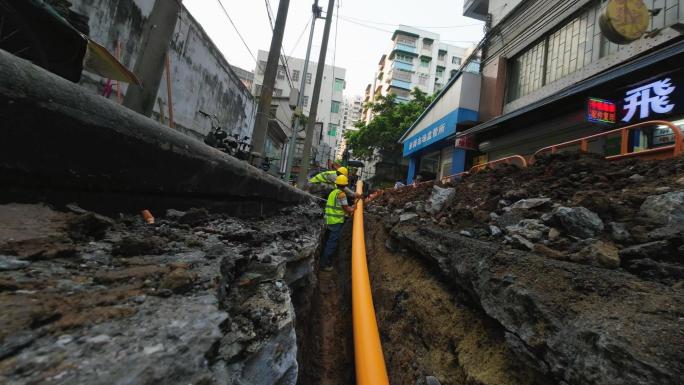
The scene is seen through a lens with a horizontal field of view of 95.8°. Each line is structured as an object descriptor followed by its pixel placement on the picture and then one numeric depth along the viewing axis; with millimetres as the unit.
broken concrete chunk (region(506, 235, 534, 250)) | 2234
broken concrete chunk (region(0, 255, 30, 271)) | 877
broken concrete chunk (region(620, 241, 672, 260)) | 1690
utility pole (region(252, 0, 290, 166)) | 6918
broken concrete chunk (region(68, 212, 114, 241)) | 1210
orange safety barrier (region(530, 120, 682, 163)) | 3211
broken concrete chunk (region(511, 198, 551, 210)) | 2840
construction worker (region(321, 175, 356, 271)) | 5969
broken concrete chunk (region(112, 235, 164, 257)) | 1231
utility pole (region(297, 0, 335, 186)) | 12719
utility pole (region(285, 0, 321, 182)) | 11148
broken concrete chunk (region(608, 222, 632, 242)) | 1949
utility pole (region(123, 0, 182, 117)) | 3965
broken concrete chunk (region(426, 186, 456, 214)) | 4289
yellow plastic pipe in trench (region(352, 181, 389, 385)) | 2219
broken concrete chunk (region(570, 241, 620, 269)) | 1744
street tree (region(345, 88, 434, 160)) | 20328
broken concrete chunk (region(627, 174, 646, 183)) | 2771
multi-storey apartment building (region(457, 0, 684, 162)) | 5223
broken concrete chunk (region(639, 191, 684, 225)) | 2000
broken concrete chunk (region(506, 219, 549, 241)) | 2355
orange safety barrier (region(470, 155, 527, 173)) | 5211
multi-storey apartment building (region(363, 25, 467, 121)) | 38750
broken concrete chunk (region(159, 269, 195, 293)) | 1037
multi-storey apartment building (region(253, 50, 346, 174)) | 24400
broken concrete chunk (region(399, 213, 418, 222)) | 4471
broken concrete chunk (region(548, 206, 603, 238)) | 2158
